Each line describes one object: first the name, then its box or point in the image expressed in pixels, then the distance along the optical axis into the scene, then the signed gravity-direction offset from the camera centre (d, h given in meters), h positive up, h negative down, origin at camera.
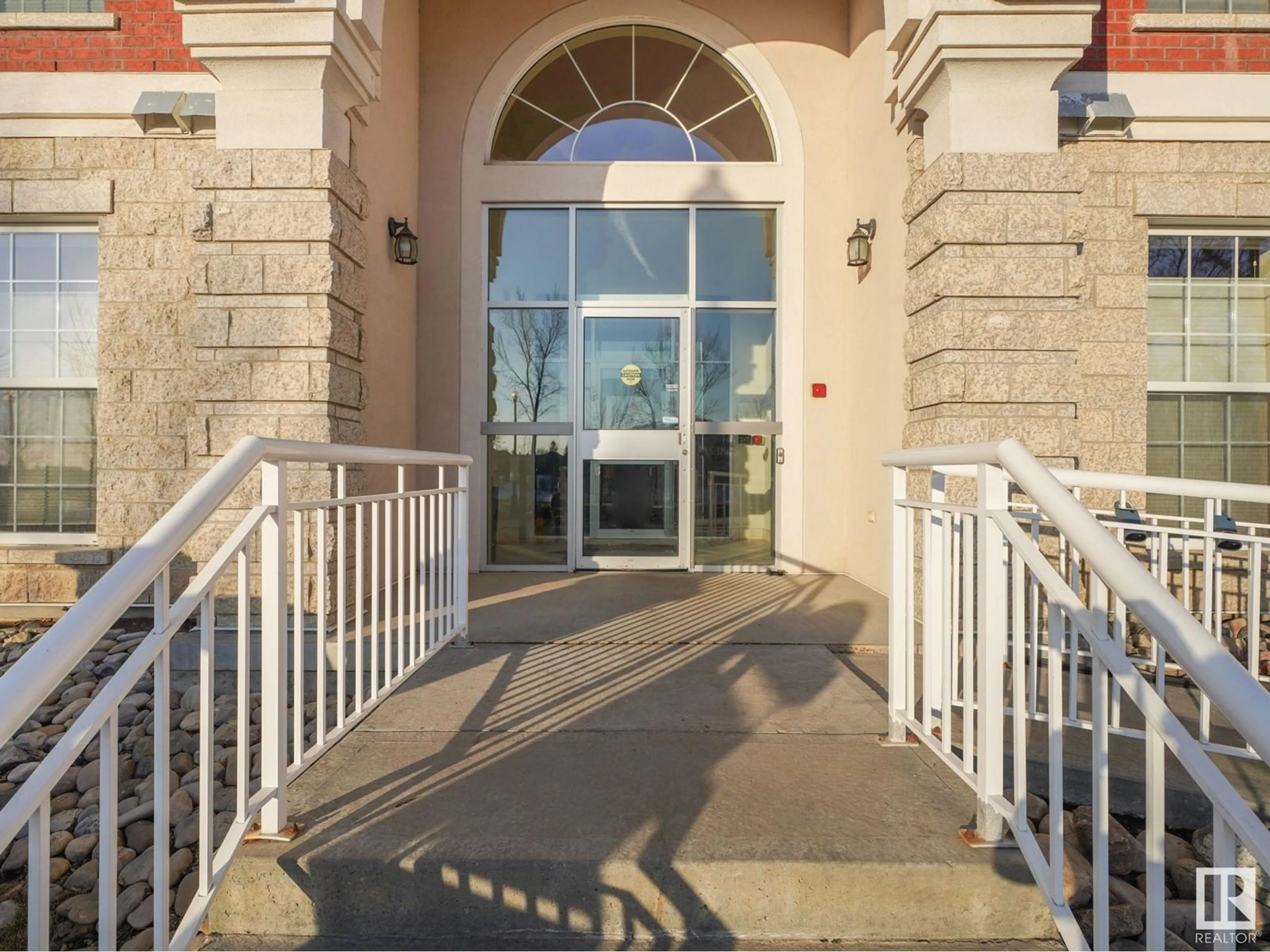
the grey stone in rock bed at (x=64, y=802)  2.38 -1.21
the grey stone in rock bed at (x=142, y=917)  1.78 -1.21
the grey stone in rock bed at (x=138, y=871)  1.93 -1.18
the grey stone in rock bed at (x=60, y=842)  2.11 -1.20
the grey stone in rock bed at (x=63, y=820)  2.22 -1.20
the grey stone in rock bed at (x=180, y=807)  2.17 -1.13
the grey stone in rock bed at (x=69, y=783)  2.51 -1.20
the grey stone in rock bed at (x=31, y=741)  2.75 -1.15
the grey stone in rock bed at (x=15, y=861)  2.11 -1.27
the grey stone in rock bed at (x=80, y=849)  2.08 -1.20
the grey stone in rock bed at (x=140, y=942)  1.69 -1.22
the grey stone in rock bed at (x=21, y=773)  2.40 -1.15
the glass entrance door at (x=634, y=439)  5.66 +0.28
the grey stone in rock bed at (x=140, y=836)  2.12 -1.18
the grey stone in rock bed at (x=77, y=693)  3.16 -1.08
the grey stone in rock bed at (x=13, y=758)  2.68 -1.18
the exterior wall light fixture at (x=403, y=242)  4.77 +1.66
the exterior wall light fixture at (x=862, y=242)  4.91 +1.72
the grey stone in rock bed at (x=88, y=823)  2.20 -1.19
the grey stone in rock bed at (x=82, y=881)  1.96 -1.23
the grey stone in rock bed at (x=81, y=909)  1.82 -1.23
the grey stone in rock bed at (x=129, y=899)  1.84 -1.20
